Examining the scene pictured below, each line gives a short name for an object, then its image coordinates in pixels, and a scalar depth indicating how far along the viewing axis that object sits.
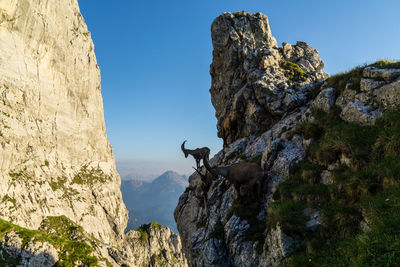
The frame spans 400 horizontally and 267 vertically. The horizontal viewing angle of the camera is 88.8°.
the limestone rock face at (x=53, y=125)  78.88
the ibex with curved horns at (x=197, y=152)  20.02
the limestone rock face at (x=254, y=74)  26.06
